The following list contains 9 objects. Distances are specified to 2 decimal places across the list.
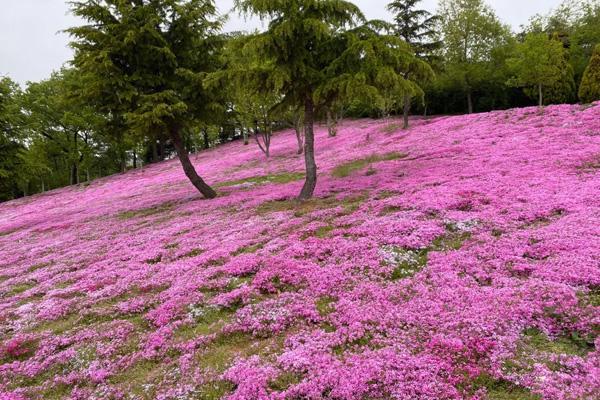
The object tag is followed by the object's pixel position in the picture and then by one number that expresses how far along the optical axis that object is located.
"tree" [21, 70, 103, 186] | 55.44
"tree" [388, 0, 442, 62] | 36.50
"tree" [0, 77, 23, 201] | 25.61
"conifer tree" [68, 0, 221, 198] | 18.53
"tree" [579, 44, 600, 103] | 33.44
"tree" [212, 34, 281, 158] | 15.45
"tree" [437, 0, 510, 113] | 48.31
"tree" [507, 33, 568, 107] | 32.41
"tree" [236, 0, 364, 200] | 14.39
